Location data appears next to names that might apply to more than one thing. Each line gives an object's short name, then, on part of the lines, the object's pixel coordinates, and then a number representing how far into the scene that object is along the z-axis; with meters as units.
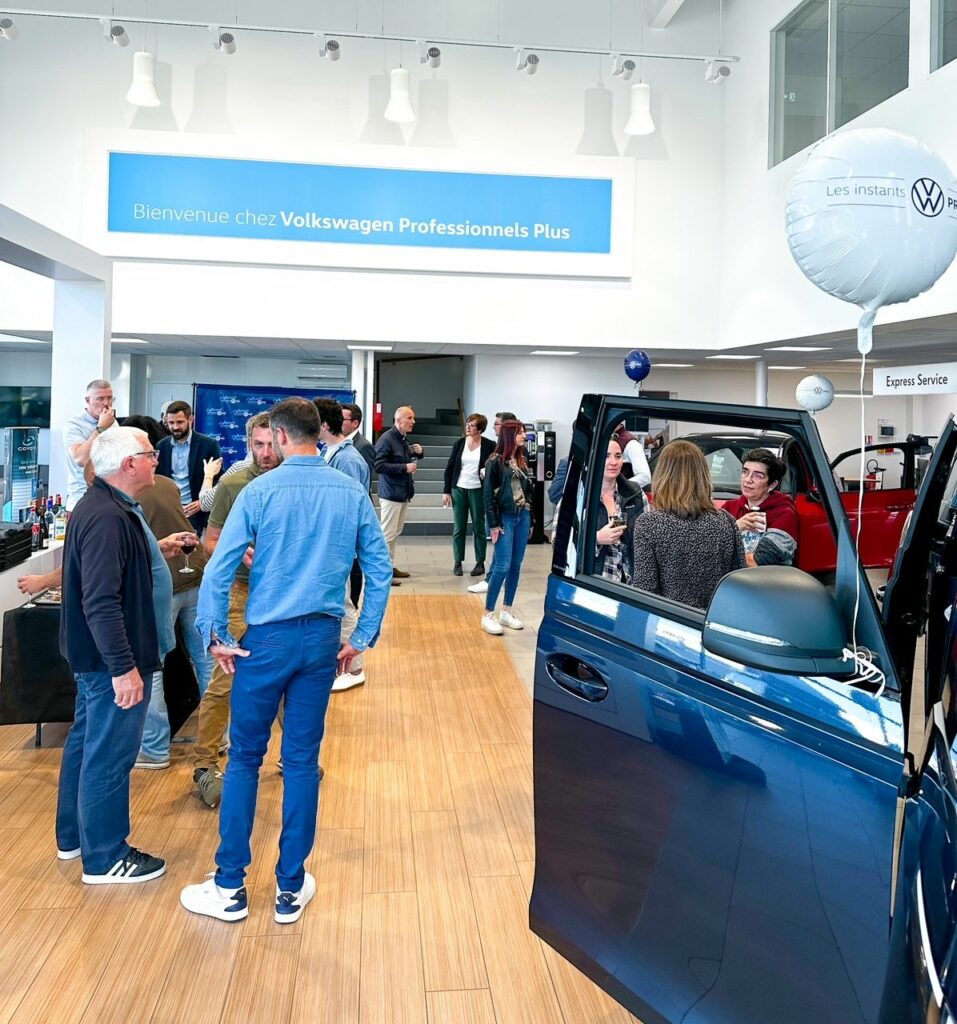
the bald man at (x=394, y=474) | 7.54
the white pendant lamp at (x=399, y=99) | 9.14
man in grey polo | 4.94
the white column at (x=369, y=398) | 10.56
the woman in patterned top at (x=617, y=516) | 2.90
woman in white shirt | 8.05
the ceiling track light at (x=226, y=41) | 8.80
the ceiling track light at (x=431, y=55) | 8.94
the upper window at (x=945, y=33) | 6.26
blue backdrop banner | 8.59
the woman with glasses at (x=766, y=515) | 3.37
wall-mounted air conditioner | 13.24
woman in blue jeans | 5.96
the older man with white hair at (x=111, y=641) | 2.58
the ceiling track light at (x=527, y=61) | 9.01
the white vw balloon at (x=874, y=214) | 2.24
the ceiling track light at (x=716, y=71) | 9.27
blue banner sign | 9.39
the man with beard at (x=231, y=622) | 3.32
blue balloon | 8.33
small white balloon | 4.83
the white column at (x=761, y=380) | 11.34
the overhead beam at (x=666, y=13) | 9.59
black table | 3.64
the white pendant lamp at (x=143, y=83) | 8.87
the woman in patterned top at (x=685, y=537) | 2.41
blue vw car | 1.19
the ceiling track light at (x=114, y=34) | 8.70
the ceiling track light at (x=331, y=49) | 8.77
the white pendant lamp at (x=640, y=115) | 9.27
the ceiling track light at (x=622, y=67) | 9.14
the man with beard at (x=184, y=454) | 5.81
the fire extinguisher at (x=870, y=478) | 8.56
